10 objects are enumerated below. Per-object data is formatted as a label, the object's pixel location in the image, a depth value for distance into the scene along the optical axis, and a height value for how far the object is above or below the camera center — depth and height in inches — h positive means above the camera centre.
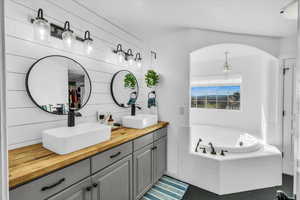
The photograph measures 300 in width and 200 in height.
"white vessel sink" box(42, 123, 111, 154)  44.6 -13.0
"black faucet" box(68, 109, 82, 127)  57.2 -7.8
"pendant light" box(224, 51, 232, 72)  132.5 +29.8
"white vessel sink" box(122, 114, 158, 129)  81.0 -13.4
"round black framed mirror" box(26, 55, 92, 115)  53.4 +5.5
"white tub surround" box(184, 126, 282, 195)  81.0 -40.4
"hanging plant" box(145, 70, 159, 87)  98.2 +13.3
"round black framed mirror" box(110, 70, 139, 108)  86.9 +6.1
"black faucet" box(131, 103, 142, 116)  93.8 -7.0
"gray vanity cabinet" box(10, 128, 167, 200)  36.9 -26.3
